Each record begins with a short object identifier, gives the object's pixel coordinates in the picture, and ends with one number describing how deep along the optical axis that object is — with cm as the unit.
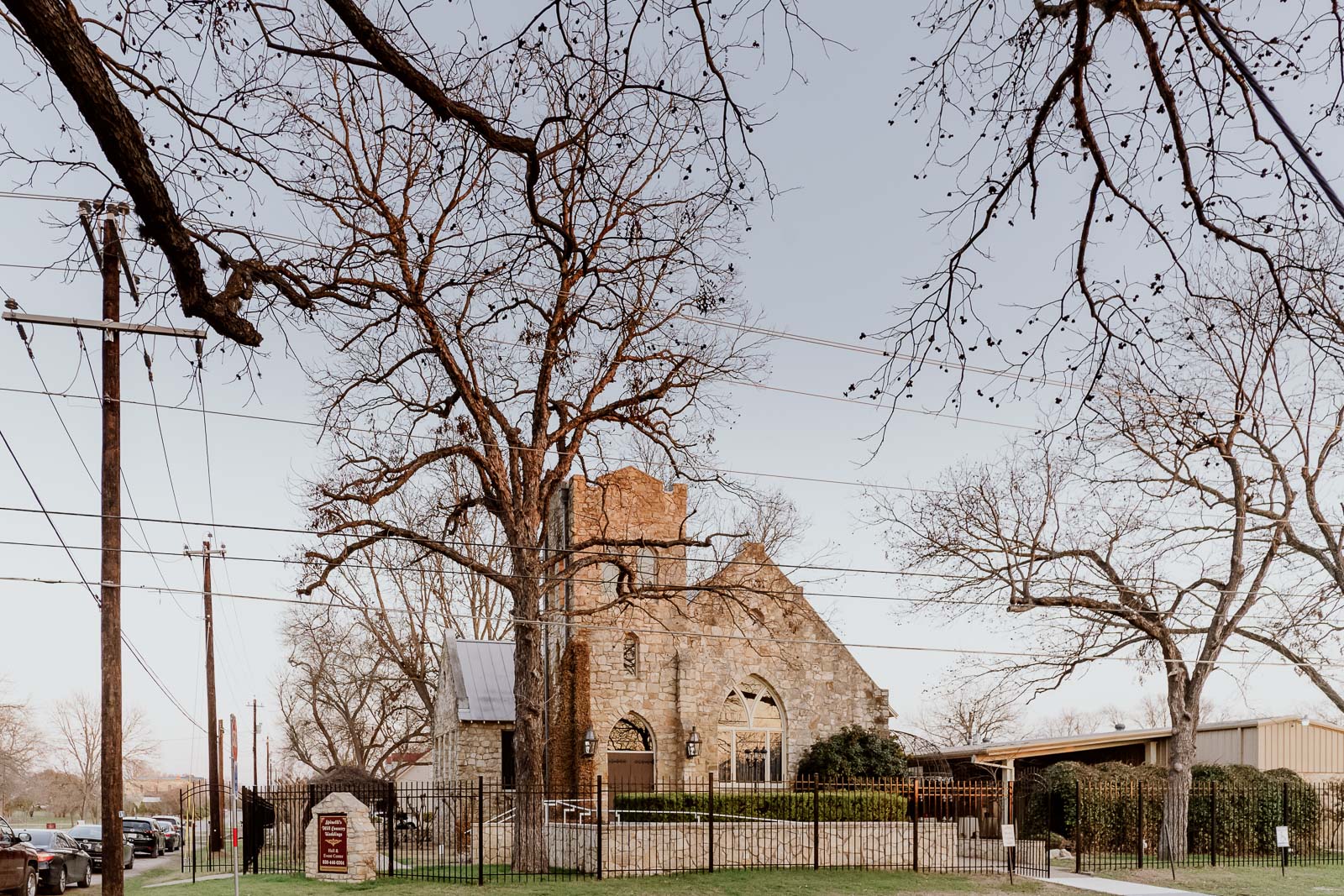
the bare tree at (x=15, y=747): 6350
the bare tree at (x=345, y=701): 4259
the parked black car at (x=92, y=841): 3022
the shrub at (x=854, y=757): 2961
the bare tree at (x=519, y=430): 2038
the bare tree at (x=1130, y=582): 2511
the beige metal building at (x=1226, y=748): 3250
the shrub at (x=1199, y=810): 2833
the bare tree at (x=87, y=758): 7394
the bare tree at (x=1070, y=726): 9690
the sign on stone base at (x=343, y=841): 2095
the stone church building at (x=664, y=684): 2948
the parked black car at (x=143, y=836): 3672
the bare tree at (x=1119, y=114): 470
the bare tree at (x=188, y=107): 470
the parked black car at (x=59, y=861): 2253
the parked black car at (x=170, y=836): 4354
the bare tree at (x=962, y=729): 5953
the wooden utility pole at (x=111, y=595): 1627
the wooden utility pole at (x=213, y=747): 3212
